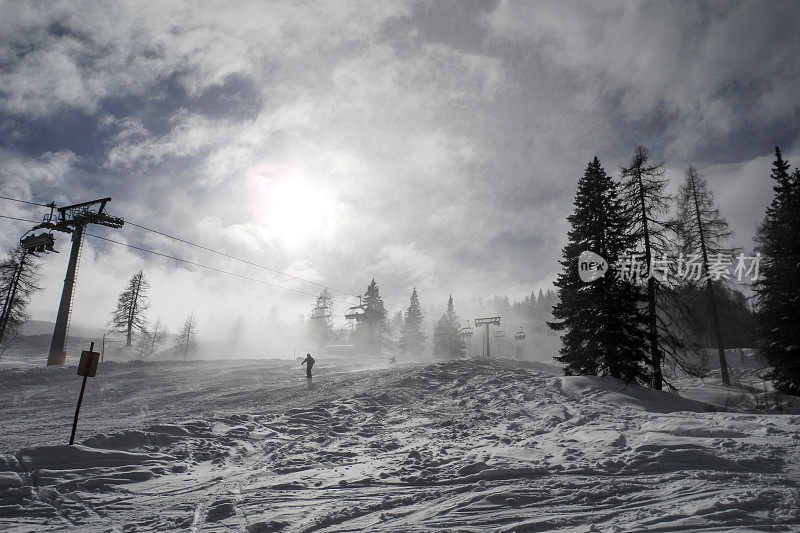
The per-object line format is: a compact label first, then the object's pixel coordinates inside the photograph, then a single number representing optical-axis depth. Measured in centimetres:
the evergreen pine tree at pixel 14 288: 3219
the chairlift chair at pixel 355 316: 4947
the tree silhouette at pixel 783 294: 1862
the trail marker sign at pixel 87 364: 910
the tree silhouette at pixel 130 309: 5259
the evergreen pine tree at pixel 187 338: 7565
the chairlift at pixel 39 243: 2456
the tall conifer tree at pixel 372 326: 6050
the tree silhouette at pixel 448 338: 5594
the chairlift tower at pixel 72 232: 2394
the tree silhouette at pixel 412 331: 6950
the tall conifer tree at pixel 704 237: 2383
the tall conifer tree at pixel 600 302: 1764
